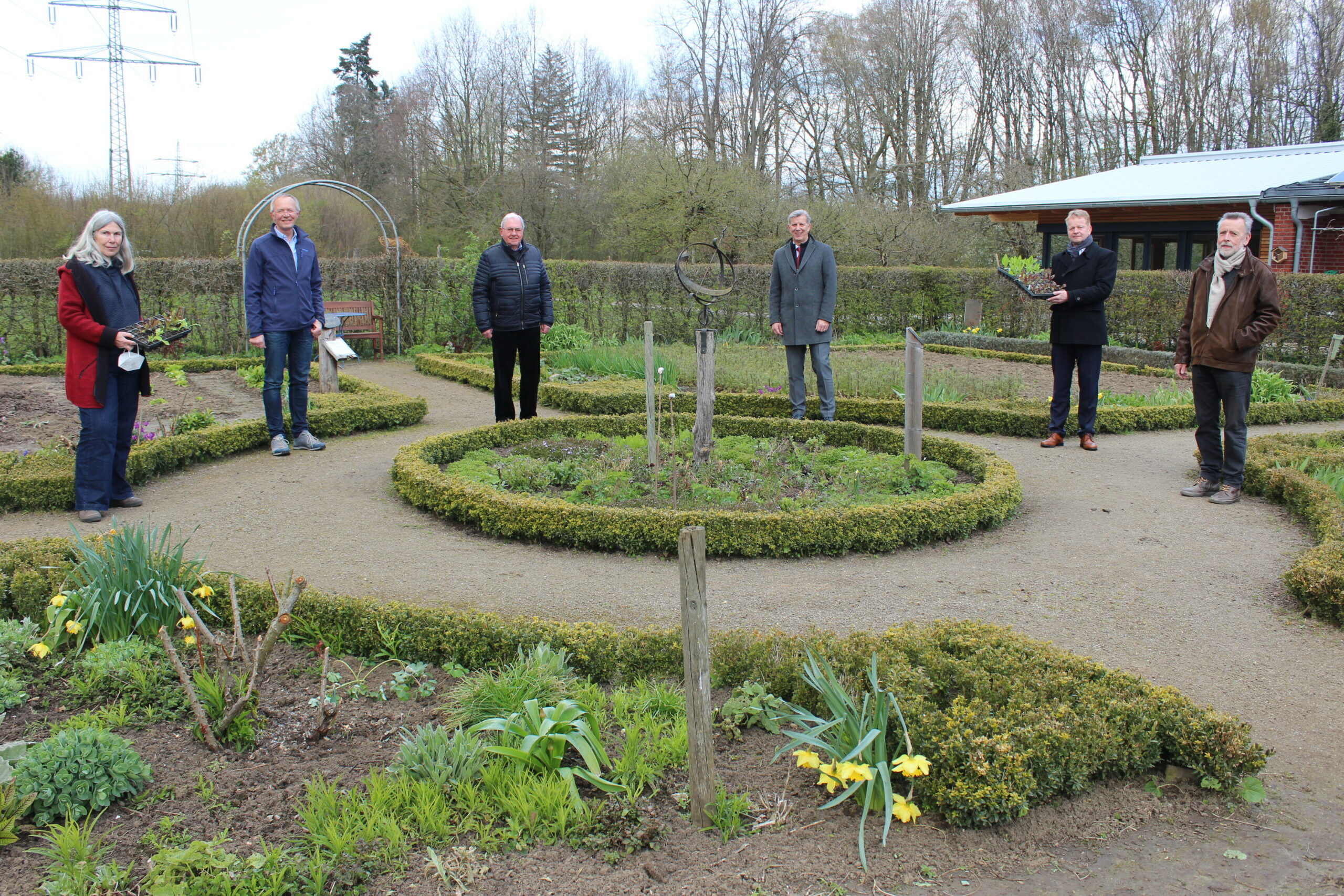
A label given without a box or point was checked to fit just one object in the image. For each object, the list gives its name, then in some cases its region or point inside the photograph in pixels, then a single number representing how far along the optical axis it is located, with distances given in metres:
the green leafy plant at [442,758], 2.82
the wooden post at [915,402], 7.12
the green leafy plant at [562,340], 13.82
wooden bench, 13.70
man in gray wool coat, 8.30
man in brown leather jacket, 6.07
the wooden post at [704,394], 6.71
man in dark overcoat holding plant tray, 7.52
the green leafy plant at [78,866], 2.34
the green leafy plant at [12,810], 2.54
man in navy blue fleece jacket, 7.41
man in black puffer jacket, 7.99
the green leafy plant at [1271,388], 9.66
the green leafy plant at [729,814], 2.66
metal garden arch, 11.12
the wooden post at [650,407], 6.66
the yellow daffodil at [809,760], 2.66
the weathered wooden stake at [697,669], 2.50
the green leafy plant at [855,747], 2.64
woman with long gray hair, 5.76
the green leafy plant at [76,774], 2.66
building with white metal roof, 18.00
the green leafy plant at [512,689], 3.20
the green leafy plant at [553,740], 2.82
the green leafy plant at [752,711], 3.21
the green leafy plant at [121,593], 3.77
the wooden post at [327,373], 10.59
